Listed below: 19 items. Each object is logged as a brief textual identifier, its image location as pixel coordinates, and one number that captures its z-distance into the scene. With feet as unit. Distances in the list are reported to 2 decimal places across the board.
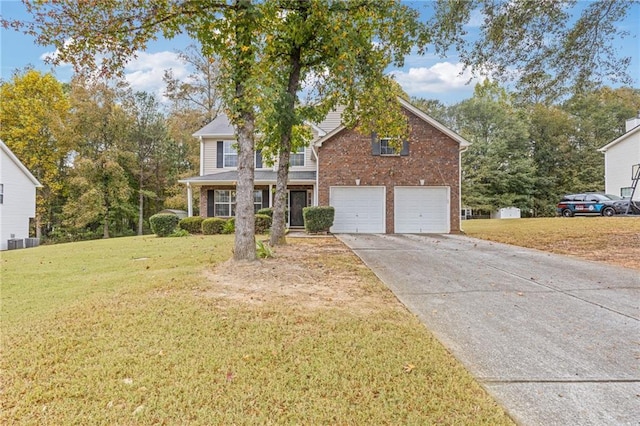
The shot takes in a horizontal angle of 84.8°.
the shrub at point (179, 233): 53.36
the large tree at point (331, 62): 28.35
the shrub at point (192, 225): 57.67
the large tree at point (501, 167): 104.63
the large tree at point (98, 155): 85.20
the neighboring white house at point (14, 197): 62.69
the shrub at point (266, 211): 55.88
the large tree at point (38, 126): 84.89
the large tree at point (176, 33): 22.62
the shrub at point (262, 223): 53.21
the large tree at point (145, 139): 97.30
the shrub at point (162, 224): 53.42
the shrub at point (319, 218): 49.62
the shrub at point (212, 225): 55.62
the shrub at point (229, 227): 55.21
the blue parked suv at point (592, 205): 70.08
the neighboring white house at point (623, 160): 75.31
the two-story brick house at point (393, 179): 52.60
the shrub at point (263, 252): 26.76
